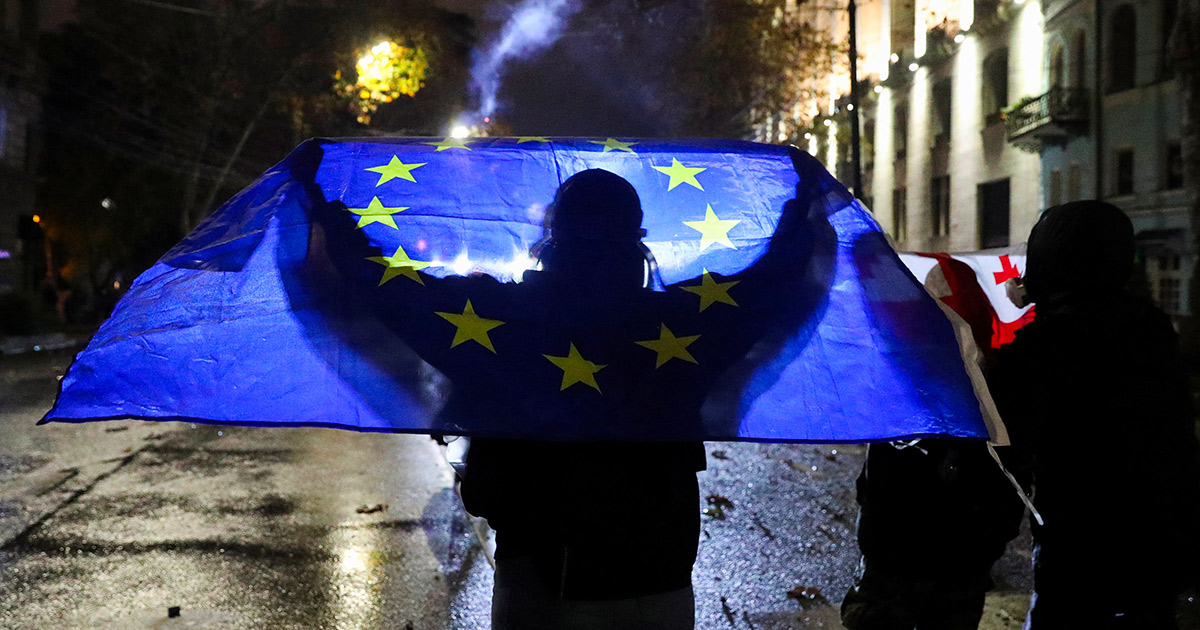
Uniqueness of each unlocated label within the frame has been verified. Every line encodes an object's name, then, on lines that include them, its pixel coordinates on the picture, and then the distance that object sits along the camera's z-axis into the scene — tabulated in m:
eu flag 2.39
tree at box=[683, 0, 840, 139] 34.72
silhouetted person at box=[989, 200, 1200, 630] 2.69
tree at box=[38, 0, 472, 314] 26.86
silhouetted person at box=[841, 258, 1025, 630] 3.02
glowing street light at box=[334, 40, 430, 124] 25.30
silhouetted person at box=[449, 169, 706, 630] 2.21
